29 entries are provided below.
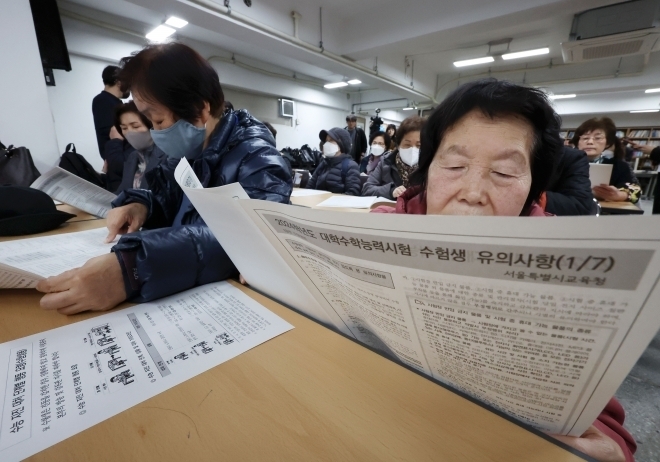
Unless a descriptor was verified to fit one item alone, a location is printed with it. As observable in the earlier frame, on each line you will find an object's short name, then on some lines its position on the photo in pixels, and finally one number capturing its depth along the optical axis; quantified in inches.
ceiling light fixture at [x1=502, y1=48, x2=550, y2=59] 203.8
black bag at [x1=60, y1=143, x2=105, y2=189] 76.0
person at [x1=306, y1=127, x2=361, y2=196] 109.8
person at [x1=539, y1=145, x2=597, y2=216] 54.6
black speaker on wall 105.0
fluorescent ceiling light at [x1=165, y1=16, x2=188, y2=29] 157.6
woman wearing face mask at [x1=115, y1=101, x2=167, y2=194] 66.2
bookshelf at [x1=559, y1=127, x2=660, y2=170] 308.3
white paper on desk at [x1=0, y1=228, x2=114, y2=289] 19.0
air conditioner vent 155.3
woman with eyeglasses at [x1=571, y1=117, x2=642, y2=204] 83.0
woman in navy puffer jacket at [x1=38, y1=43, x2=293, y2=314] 18.5
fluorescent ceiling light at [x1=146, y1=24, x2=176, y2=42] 177.6
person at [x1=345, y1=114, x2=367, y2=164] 220.9
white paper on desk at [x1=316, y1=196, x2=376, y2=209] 58.3
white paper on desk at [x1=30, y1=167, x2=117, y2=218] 45.3
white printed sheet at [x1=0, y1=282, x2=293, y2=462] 10.6
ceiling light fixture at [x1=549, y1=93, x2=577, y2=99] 275.9
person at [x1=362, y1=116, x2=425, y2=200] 83.4
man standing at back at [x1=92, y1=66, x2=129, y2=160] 91.7
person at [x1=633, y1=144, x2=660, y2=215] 91.0
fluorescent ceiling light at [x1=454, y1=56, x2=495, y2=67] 225.9
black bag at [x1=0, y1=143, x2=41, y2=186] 61.4
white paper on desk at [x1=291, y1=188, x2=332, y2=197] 75.6
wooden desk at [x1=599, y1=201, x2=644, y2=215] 71.7
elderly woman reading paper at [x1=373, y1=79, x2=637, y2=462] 20.3
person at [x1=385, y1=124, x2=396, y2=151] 159.8
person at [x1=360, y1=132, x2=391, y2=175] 141.2
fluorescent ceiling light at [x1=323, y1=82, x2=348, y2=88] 296.8
